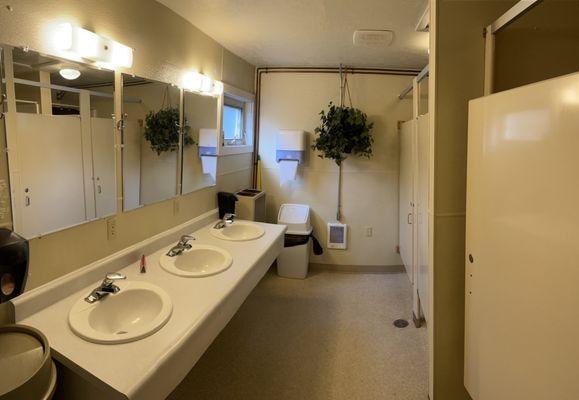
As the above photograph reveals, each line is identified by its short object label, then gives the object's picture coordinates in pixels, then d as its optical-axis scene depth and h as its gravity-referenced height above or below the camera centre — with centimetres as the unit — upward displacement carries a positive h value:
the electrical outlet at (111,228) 173 -29
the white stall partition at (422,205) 224 -26
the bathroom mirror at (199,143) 251 +22
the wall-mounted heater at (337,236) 394 -76
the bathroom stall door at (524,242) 95 -25
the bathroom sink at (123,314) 121 -58
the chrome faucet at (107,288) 145 -50
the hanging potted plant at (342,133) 349 +37
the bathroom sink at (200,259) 194 -53
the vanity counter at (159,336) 105 -60
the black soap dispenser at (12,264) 106 -29
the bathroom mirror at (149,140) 188 +18
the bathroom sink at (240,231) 255 -47
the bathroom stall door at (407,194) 290 -24
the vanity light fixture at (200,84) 241 +65
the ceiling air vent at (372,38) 253 +101
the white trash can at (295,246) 372 -83
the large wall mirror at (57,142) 128 +12
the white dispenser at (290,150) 367 +21
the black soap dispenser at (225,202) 298 -28
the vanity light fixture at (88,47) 143 +55
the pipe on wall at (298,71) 371 +106
